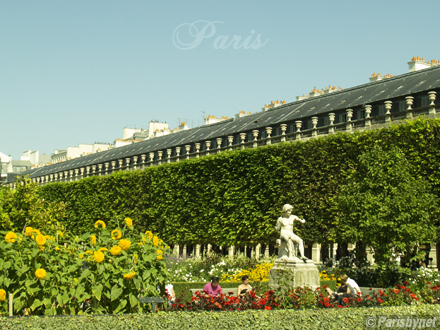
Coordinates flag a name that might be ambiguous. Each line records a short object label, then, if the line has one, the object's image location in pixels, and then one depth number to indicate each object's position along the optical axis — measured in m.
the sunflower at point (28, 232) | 10.05
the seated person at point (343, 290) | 14.83
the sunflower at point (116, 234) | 9.94
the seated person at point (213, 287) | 14.44
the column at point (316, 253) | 46.54
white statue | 17.20
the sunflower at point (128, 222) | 10.19
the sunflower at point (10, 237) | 9.87
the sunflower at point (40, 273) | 9.24
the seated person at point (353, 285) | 15.40
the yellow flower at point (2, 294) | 9.41
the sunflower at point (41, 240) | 9.50
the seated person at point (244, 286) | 15.38
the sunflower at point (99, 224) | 10.43
